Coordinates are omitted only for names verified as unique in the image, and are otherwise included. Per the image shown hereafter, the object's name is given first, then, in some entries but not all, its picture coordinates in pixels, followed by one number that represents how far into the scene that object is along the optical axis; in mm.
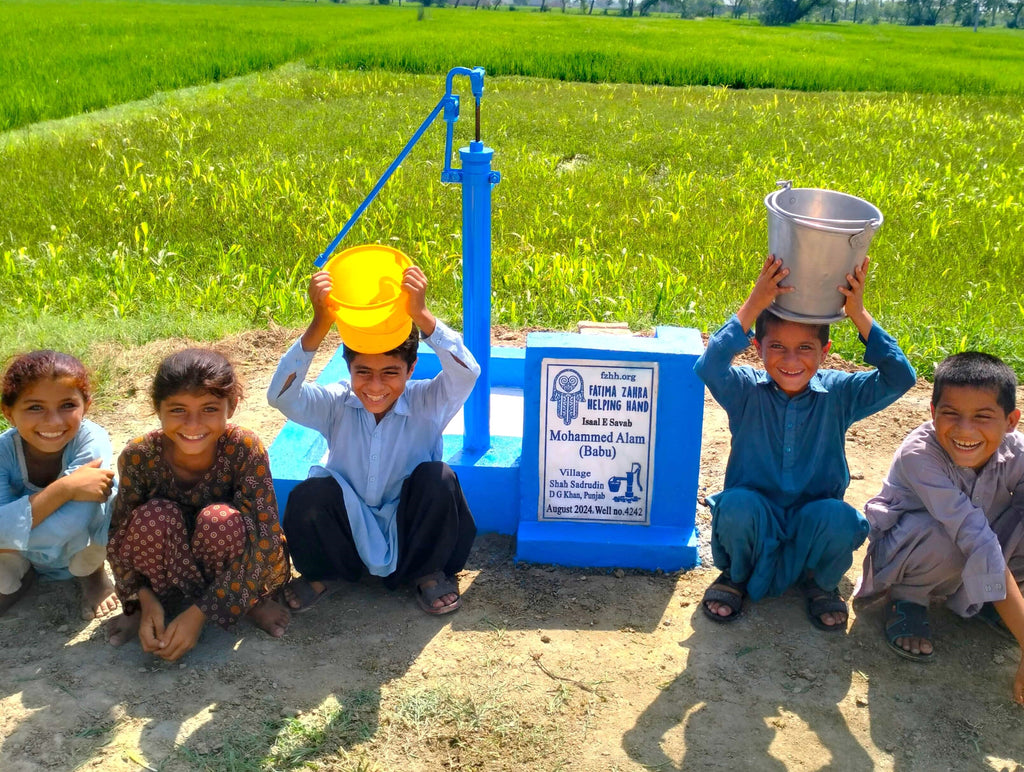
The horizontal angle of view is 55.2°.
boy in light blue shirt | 2926
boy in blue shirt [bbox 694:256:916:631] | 2838
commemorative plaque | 3143
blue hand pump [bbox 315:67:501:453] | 3061
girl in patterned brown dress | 2697
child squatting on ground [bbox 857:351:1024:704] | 2668
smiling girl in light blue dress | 2773
